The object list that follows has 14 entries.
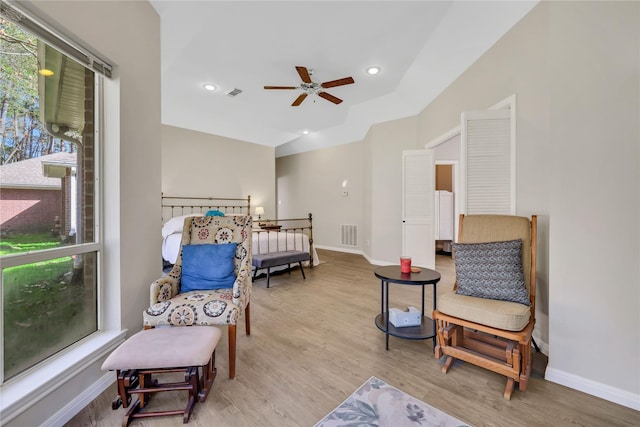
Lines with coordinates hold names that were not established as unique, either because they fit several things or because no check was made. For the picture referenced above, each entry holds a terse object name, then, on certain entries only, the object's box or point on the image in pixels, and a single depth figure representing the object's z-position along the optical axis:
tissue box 2.27
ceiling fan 3.19
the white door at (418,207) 4.47
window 1.33
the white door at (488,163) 2.40
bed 4.30
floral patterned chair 1.75
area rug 1.42
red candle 2.24
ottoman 1.36
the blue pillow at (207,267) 2.13
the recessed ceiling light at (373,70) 3.59
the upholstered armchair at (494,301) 1.64
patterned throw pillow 1.80
